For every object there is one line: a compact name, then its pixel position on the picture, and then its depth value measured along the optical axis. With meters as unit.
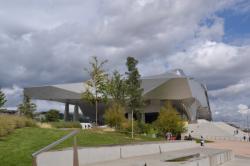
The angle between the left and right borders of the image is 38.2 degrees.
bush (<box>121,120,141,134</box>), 35.12
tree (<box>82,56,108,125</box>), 33.31
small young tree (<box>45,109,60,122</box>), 81.40
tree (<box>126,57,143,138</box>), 38.78
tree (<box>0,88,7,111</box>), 47.36
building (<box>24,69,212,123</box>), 78.88
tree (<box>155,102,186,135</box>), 40.88
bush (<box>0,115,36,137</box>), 16.97
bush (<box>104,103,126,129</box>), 38.13
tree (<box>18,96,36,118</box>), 55.66
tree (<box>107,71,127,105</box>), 43.84
